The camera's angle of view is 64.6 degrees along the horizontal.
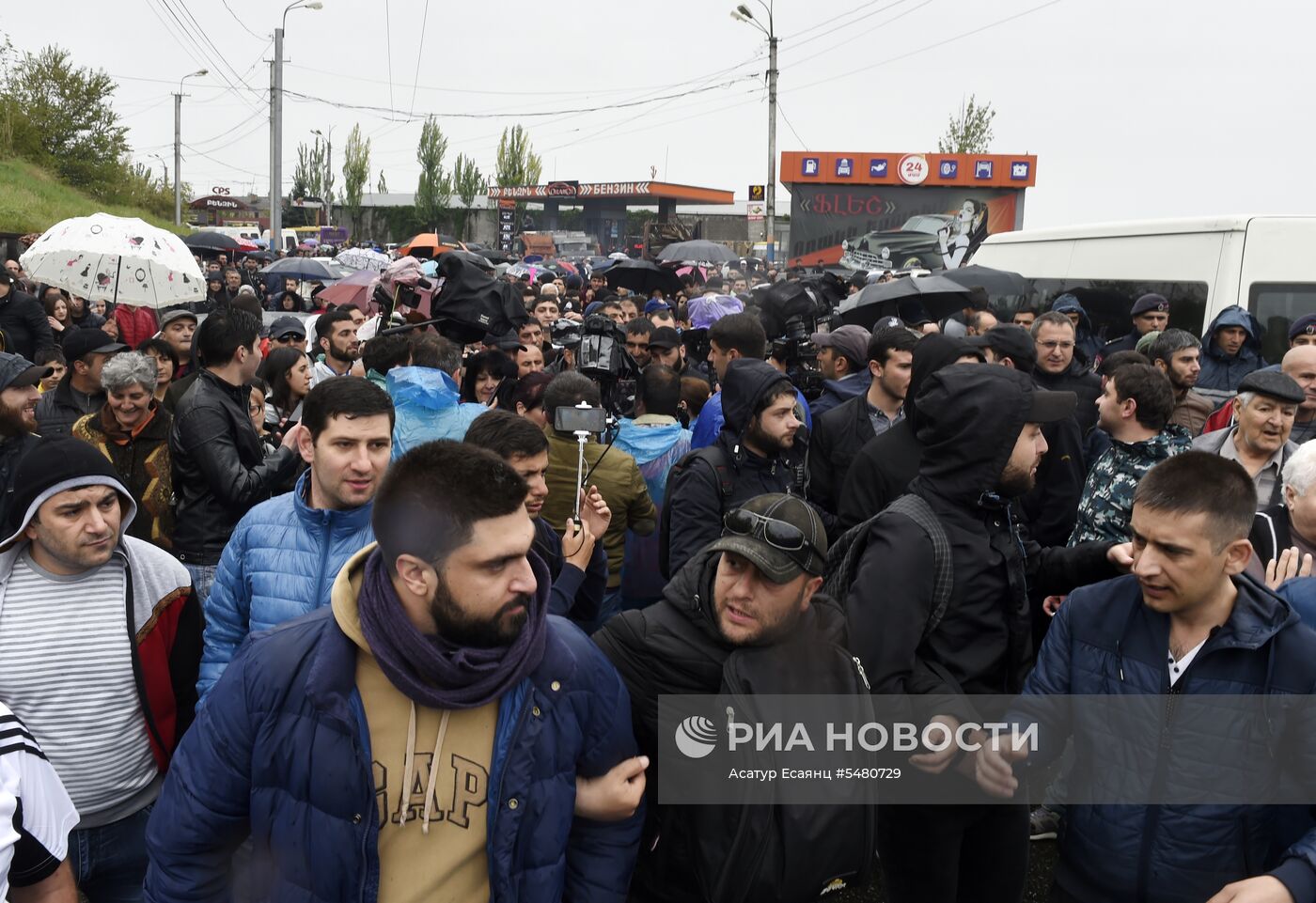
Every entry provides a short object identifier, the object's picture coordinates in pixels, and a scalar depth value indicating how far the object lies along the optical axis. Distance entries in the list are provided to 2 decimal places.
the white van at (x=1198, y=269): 8.17
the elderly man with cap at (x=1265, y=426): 4.50
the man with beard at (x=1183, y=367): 6.39
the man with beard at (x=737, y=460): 4.32
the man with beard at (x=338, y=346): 7.72
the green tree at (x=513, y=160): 85.50
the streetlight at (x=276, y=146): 24.66
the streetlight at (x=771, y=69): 27.88
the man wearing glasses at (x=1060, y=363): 6.68
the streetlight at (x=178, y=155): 47.81
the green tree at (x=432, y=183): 76.62
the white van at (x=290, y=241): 37.75
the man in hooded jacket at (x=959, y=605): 2.96
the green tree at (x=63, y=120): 38.06
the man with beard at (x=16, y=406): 4.84
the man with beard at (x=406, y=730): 2.10
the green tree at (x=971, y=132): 38.12
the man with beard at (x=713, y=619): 2.62
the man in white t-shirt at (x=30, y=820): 2.17
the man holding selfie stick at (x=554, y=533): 3.69
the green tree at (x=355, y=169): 85.50
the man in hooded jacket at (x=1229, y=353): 7.56
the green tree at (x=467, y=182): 79.25
